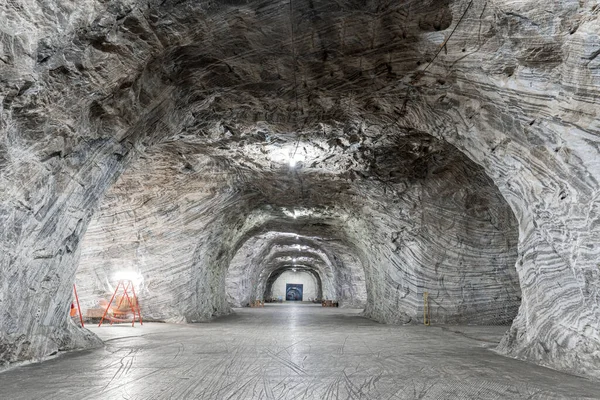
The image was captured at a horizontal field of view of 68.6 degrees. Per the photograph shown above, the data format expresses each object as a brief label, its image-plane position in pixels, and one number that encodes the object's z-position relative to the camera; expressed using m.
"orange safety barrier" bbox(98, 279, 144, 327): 11.26
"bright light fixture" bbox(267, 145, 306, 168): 9.20
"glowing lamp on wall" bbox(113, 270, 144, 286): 11.62
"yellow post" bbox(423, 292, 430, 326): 10.72
